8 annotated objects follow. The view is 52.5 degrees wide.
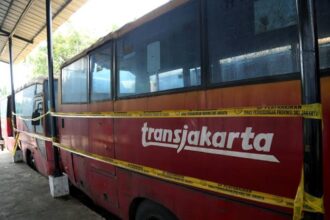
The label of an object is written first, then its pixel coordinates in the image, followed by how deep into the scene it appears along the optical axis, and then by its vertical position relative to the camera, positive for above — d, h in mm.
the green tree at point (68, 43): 29234 +6827
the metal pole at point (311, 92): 1527 +86
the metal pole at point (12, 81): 11098 +1570
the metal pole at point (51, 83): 6258 +724
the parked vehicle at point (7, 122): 12616 +17
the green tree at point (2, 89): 56931 +5842
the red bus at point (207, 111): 1929 +27
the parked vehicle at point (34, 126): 6977 -102
